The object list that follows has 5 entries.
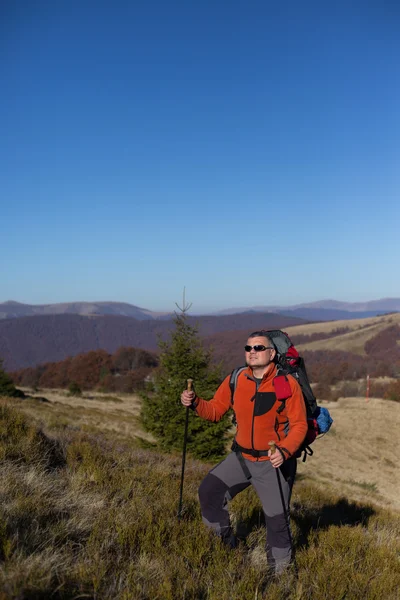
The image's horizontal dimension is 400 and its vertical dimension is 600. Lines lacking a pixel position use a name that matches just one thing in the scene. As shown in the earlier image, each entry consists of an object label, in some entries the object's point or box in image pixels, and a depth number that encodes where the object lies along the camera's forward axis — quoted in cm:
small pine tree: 1141
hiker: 324
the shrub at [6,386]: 3153
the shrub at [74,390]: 4982
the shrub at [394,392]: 5143
